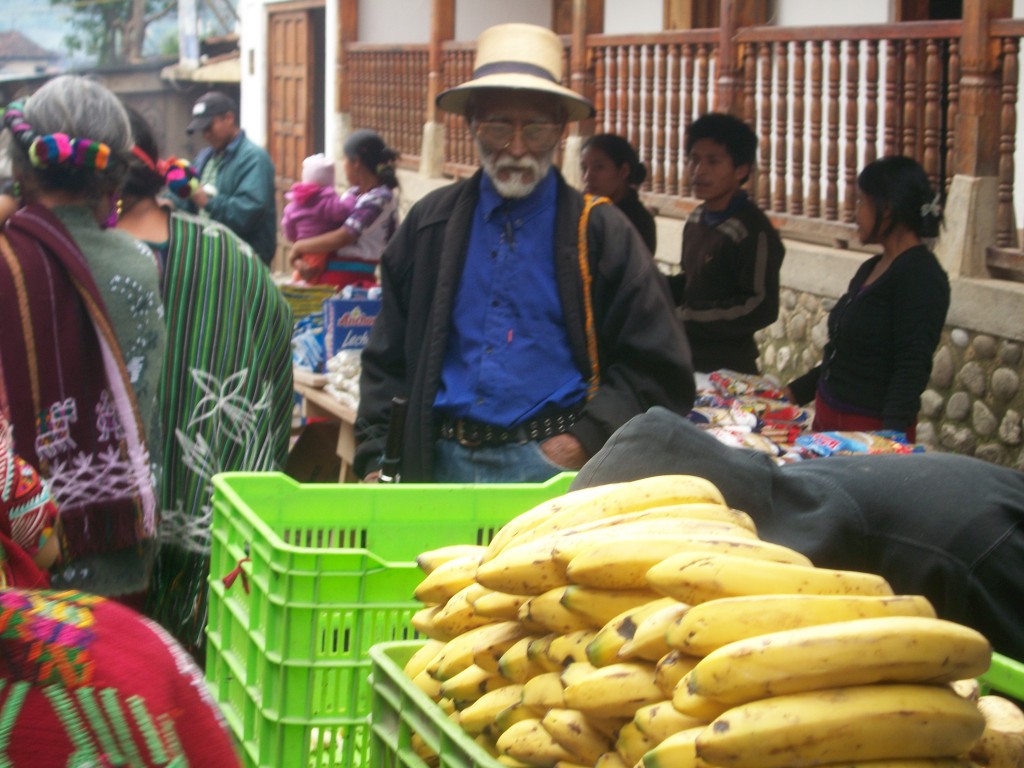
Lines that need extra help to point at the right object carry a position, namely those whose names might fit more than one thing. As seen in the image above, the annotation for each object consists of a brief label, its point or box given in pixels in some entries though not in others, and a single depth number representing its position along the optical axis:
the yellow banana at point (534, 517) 2.06
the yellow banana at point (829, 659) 1.51
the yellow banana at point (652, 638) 1.65
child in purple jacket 8.98
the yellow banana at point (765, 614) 1.58
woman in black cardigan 4.80
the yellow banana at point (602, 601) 1.77
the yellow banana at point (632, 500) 2.01
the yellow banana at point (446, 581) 2.09
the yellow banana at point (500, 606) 1.94
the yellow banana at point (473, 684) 1.90
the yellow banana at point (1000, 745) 1.66
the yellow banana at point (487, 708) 1.83
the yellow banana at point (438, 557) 2.18
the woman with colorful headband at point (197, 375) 4.12
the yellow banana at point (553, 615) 1.81
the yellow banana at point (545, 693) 1.74
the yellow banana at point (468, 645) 1.92
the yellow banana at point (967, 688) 1.73
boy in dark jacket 5.57
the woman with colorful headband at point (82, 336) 3.54
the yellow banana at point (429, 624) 2.06
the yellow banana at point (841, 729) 1.46
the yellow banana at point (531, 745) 1.71
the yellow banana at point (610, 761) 1.63
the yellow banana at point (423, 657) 2.04
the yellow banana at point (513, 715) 1.78
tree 33.03
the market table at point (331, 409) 6.00
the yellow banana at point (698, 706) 1.53
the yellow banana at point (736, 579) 1.67
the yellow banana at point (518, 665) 1.85
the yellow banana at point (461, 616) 2.02
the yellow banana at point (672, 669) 1.61
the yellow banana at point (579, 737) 1.68
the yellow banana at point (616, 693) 1.64
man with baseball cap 9.43
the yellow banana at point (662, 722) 1.56
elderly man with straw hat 3.83
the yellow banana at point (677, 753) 1.48
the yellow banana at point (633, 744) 1.59
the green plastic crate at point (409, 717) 1.66
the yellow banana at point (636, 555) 1.75
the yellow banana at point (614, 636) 1.70
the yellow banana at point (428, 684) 1.99
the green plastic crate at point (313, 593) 2.15
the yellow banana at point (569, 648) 1.76
